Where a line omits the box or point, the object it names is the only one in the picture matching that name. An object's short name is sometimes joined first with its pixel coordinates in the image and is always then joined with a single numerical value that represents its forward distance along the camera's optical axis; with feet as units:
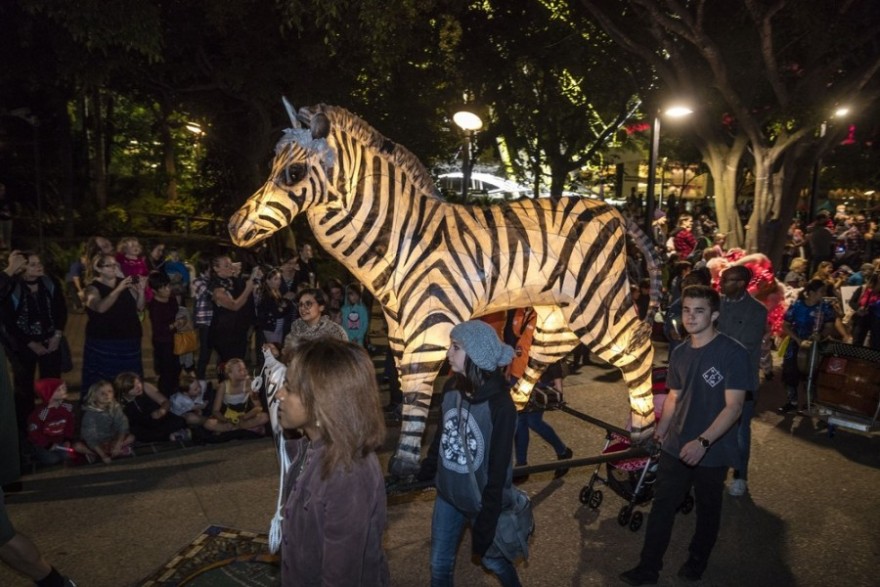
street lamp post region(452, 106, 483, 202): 35.78
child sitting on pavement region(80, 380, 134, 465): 19.22
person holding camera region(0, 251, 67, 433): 19.98
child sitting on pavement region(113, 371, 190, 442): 20.68
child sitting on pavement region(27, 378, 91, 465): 18.92
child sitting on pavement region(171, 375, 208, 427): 21.47
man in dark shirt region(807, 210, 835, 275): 50.39
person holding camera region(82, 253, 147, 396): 21.17
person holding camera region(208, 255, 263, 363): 24.17
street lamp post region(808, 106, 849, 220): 54.22
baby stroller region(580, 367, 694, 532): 16.21
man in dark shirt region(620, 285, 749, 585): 13.04
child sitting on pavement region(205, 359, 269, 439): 21.35
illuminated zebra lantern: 15.25
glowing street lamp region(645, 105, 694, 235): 42.09
